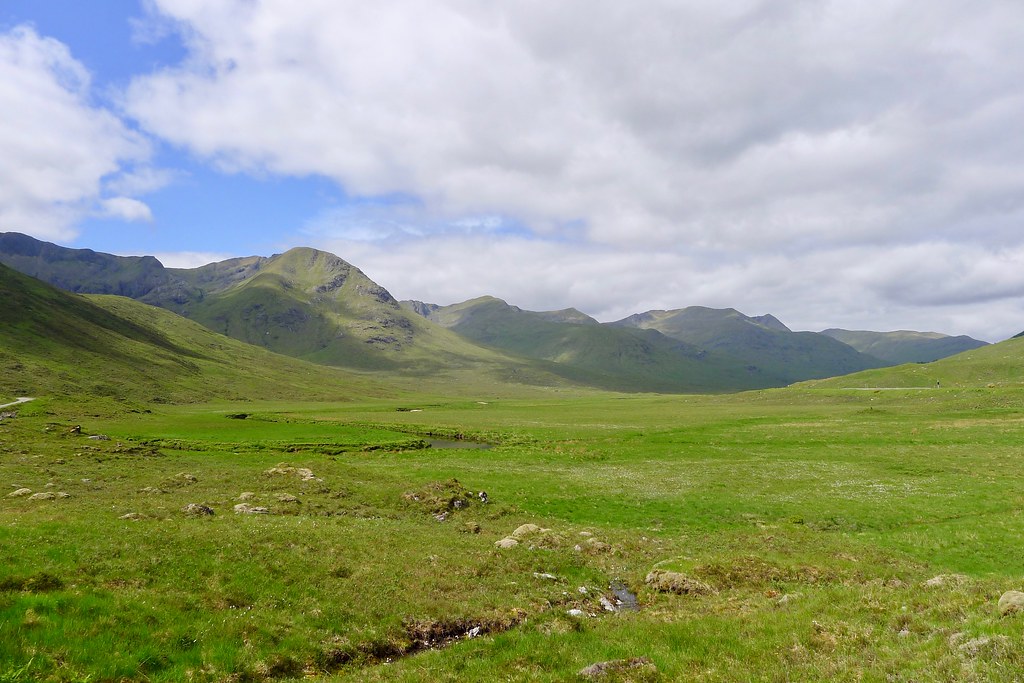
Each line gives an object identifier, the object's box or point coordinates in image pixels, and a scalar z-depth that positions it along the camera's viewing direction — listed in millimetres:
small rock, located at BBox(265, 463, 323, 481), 46469
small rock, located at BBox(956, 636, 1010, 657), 10789
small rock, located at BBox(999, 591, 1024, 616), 12380
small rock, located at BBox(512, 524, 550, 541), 30042
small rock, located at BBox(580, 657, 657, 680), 13633
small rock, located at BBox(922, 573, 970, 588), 17027
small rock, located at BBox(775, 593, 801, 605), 18908
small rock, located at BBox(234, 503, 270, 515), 31872
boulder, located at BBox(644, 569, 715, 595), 22172
